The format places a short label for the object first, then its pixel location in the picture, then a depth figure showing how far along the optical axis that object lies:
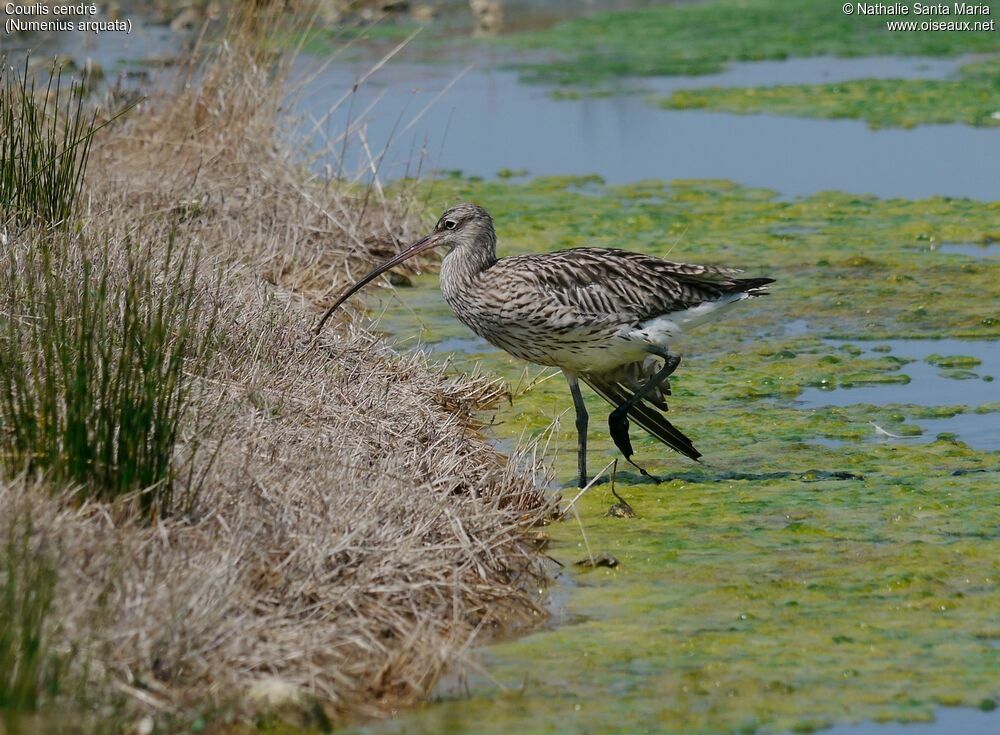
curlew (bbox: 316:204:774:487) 15.02
